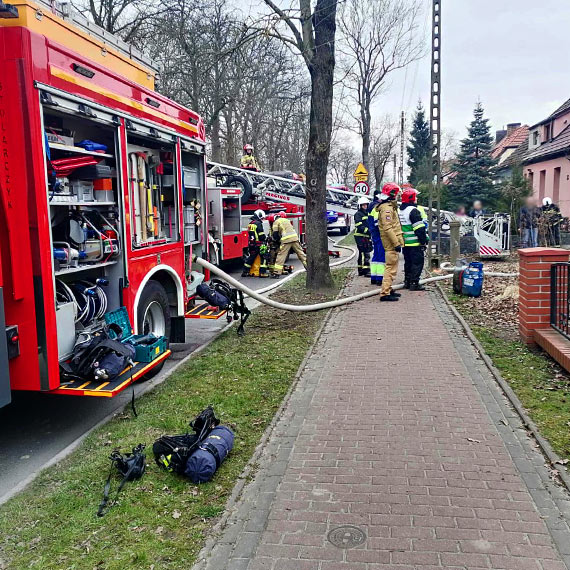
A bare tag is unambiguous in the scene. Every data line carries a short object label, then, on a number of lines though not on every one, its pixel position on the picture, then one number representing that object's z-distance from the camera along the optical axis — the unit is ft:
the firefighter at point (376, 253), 37.14
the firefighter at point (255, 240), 46.37
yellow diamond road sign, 71.67
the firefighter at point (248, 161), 62.80
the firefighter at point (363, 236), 46.24
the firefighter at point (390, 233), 33.45
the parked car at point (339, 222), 93.45
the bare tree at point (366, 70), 110.01
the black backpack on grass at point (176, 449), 13.35
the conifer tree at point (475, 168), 74.33
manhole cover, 10.73
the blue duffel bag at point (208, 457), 13.15
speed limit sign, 68.39
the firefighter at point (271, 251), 48.52
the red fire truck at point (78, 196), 14.11
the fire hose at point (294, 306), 27.13
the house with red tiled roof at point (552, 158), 90.27
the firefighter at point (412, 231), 34.50
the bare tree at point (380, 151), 197.57
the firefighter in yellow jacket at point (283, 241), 47.06
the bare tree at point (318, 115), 35.47
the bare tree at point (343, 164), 226.69
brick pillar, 22.72
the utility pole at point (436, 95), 48.85
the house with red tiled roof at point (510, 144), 143.58
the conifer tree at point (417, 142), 180.09
